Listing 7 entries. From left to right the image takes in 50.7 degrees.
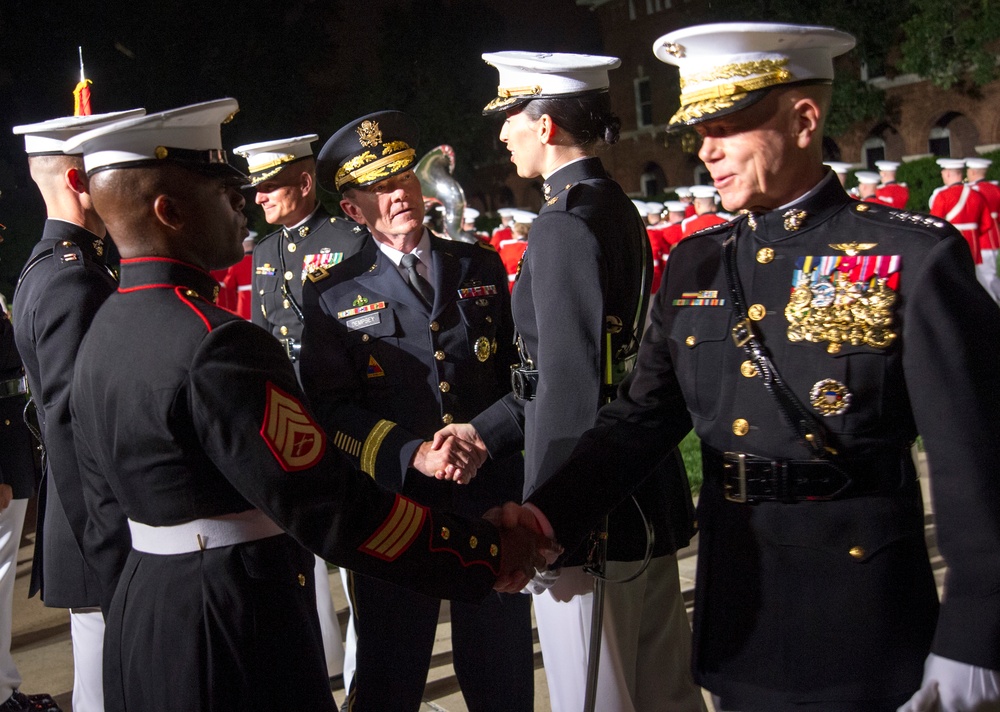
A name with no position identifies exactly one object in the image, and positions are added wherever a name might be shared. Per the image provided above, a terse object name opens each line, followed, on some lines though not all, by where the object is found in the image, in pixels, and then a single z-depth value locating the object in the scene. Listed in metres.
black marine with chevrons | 2.12
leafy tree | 25.53
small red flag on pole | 3.53
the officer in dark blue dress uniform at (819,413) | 1.97
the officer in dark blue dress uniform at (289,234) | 5.39
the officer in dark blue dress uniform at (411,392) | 3.44
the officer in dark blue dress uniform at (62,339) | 3.21
